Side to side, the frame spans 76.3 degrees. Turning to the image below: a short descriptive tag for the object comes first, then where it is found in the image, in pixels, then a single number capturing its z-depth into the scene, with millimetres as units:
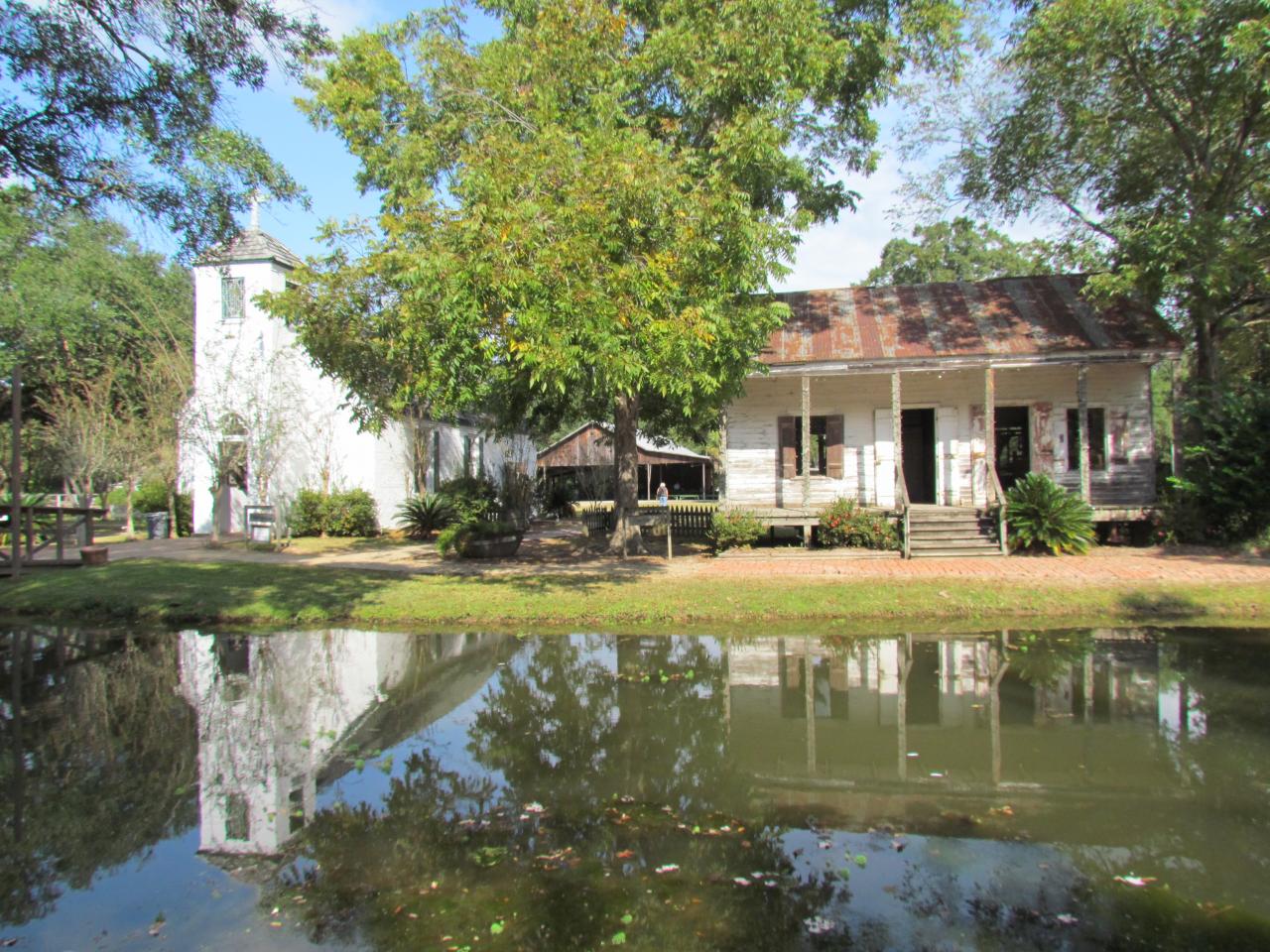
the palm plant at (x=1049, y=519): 15203
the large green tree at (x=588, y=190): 9680
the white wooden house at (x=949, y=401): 16703
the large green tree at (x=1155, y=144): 14227
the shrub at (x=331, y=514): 21953
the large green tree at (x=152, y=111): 9008
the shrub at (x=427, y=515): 22000
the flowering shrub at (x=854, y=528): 16359
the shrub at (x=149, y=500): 24938
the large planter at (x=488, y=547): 17359
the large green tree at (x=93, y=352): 22422
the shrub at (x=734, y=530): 17094
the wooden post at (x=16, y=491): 13336
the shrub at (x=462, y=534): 17359
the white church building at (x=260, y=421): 20234
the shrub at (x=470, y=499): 20578
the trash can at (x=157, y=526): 22500
